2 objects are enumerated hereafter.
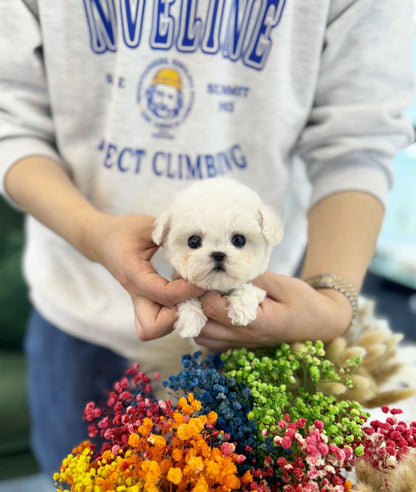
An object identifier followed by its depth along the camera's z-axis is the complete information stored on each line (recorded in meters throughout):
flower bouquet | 0.32
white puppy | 0.37
